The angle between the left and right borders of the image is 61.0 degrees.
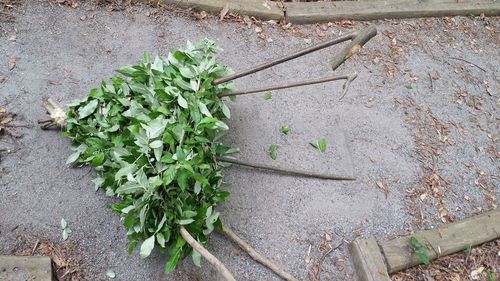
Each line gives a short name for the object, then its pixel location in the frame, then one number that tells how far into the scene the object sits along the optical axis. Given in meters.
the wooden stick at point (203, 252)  1.78
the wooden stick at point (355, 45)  2.09
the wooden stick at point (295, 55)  2.20
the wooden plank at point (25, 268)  2.17
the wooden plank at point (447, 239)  2.79
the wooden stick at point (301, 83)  2.24
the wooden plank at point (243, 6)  3.69
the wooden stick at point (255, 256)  2.58
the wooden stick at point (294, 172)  2.81
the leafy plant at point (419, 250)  2.80
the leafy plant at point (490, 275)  2.92
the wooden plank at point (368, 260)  2.68
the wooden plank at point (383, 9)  3.98
